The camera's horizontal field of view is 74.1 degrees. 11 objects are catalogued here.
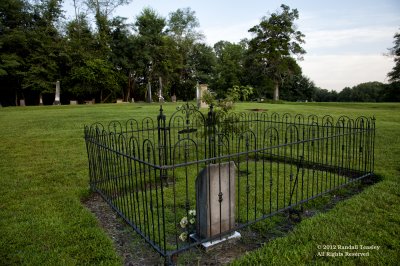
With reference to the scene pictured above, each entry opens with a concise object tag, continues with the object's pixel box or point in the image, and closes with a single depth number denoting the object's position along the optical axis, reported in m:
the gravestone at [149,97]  31.94
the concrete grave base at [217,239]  3.45
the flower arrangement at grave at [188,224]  3.59
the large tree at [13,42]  31.66
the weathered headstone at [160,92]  34.72
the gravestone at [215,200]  3.45
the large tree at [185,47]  46.75
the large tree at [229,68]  47.45
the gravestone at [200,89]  19.20
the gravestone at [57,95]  30.49
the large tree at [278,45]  40.69
